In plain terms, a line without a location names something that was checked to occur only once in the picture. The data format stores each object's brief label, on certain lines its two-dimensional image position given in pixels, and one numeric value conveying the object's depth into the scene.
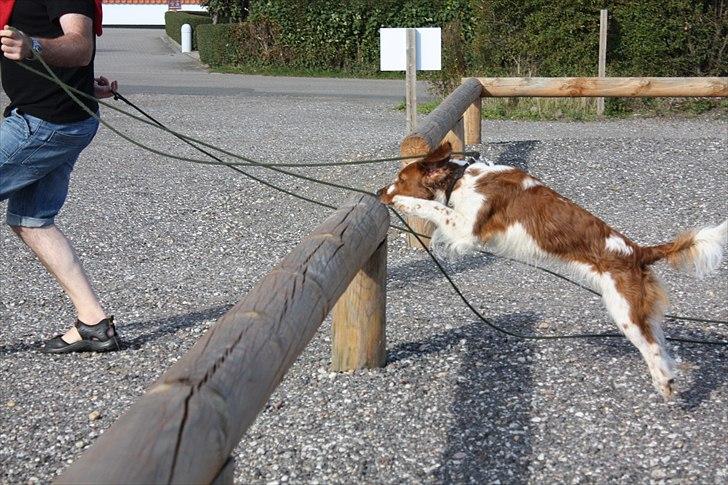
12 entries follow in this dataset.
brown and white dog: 5.35
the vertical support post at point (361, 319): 5.55
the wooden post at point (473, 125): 12.40
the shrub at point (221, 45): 28.70
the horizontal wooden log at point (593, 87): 12.09
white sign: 10.16
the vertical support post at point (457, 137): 9.46
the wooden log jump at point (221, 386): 2.28
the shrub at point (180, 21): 36.72
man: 5.29
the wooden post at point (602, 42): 17.84
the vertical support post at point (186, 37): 34.50
